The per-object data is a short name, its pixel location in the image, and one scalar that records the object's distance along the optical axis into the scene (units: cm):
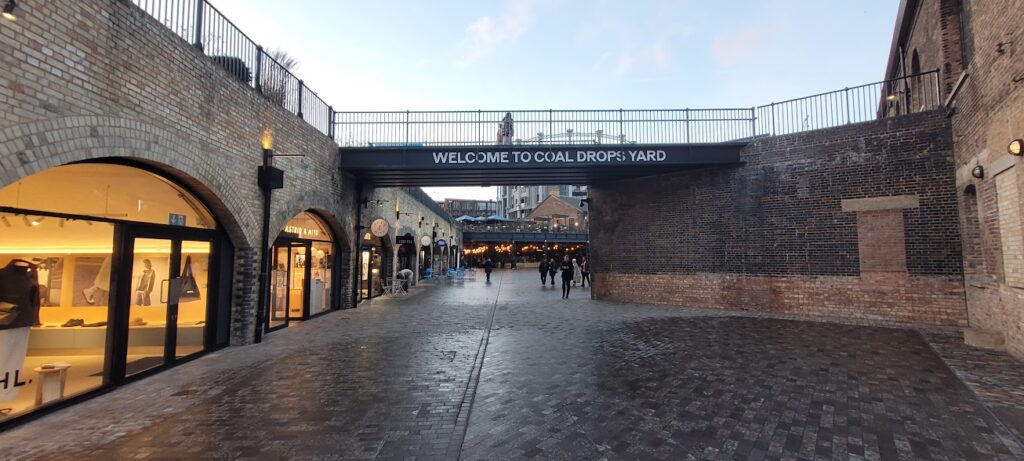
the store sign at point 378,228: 1450
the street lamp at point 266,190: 839
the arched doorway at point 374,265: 1570
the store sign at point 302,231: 1043
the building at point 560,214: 5749
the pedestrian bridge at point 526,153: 1212
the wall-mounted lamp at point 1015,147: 616
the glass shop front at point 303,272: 1018
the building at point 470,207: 8262
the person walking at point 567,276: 1664
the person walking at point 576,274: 2337
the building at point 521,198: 7975
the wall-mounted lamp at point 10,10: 403
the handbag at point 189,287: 706
